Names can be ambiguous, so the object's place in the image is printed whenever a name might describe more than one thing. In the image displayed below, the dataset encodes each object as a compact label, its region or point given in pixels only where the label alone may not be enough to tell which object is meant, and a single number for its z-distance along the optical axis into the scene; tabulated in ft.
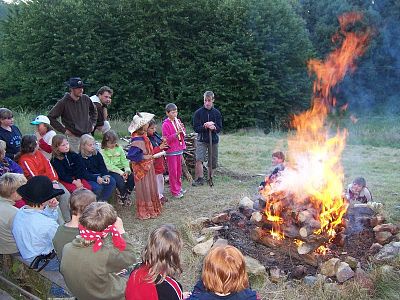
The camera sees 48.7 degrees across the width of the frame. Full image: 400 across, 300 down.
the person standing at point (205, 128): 28.37
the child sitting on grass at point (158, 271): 9.74
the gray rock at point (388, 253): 16.83
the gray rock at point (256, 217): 19.36
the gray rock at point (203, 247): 18.42
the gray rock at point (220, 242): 18.81
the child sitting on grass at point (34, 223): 13.62
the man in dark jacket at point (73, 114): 23.59
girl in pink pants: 25.86
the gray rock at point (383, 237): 18.51
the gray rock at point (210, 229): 20.13
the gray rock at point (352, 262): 16.62
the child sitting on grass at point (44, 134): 22.66
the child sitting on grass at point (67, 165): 20.74
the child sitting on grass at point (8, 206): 14.39
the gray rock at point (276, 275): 16.42
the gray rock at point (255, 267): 16.60
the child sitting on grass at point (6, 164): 18.13
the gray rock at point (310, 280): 15.85
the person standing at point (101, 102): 26.81
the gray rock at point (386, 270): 15.60
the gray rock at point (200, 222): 21.18
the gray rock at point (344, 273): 15.83
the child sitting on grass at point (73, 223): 12.30
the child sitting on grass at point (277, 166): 22.30
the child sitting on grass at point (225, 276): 9.04
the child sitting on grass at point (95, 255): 10.52
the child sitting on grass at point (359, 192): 22.26
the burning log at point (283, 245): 17.19
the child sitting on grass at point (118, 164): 23.82
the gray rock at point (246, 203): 22.24
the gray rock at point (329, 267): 16.19
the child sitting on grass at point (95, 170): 21.91
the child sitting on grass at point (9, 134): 20.75
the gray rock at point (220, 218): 21.53
